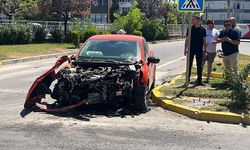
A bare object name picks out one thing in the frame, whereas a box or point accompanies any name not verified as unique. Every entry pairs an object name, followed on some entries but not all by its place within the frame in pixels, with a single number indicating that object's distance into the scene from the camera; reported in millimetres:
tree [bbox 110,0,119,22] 86844
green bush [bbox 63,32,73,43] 32191
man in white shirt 12016
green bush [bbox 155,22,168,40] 44978
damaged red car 8070
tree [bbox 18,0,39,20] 45006
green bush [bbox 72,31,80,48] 27578
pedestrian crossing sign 10391
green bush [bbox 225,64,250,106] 8414
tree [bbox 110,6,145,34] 39781
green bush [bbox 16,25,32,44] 27750
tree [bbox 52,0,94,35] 33000
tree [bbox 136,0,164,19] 51438
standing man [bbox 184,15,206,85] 10930
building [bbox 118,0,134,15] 89062
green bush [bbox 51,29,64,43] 32125
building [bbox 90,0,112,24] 83688
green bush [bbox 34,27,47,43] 30375
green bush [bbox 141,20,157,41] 42094
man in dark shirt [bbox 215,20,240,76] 10844
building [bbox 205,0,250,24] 102125
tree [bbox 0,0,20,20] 37850
